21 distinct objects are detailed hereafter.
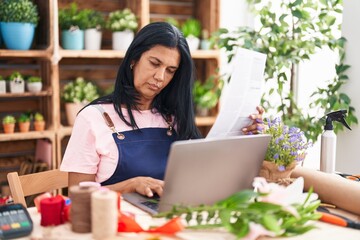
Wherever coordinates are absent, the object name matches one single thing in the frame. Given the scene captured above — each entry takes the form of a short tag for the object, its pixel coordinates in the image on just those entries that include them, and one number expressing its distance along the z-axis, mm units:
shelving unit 2896
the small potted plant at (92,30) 3037
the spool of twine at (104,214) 999
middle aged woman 1687
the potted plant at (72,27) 2979
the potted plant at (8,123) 2835
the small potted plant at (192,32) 3322
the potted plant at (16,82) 2863
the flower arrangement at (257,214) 1021
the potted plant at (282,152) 1390
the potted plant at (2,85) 2830
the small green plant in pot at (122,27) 3092
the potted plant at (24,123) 2893
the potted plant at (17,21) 2781
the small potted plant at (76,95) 3043
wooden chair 1564
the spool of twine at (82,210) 1050
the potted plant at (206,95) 3278
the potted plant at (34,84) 2889
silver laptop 1046
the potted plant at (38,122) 2938
